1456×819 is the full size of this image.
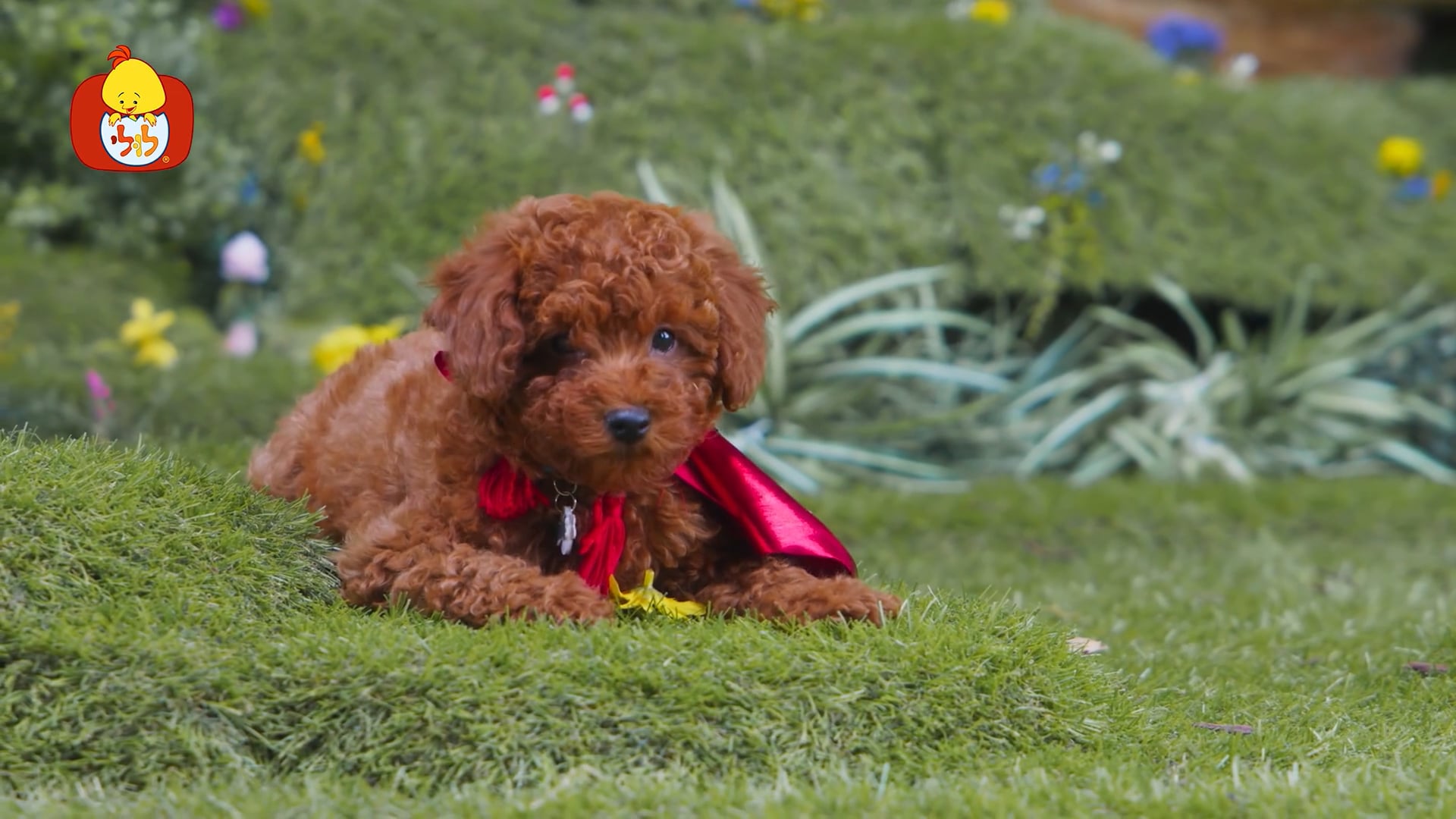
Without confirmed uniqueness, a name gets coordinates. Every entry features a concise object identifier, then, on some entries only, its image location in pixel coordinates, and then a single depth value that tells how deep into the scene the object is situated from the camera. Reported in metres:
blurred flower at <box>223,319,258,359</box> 6.52
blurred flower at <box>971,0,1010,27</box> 8.09
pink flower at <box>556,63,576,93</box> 5.45
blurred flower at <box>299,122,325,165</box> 6.77
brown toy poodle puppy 2.87
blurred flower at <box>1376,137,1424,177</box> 7.90
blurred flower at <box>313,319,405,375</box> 5.72
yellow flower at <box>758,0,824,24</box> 7.94
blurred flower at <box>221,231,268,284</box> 6.29
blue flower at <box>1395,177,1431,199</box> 7.95
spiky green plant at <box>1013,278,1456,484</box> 7.13
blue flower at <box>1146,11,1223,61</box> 9.30
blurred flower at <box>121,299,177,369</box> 6.07
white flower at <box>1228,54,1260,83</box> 9.00
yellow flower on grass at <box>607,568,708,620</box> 3.23
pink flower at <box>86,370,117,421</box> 5.12
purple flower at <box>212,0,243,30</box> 7.10
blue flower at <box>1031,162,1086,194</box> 7.27
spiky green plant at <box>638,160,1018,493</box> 6.59
